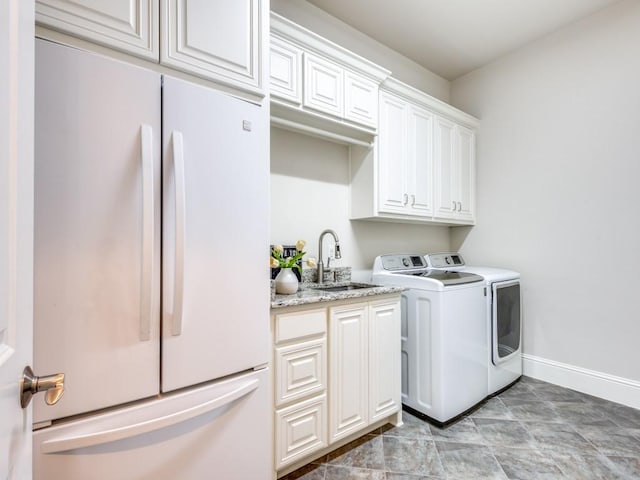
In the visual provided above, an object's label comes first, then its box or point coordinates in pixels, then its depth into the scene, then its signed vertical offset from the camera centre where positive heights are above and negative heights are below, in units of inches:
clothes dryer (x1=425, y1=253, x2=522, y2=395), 93.8 -25.3
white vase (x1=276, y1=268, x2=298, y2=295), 71.1 -9.1
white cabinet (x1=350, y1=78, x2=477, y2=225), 93.5 +25.3
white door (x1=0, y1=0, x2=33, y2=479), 18.8 +1.2
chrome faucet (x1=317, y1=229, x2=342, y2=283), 86.4 -5.4
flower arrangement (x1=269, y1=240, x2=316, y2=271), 70.7 -3.7
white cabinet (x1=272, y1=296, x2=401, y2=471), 60.3 -27.8
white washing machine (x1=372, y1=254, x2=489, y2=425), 80.0 -27.0
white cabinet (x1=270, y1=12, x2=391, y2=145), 70.4 +38.1
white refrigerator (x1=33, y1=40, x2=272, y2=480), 35.4 -3.8
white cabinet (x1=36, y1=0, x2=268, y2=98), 38.0 +28.6
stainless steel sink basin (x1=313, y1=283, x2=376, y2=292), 86.4 -12.5
